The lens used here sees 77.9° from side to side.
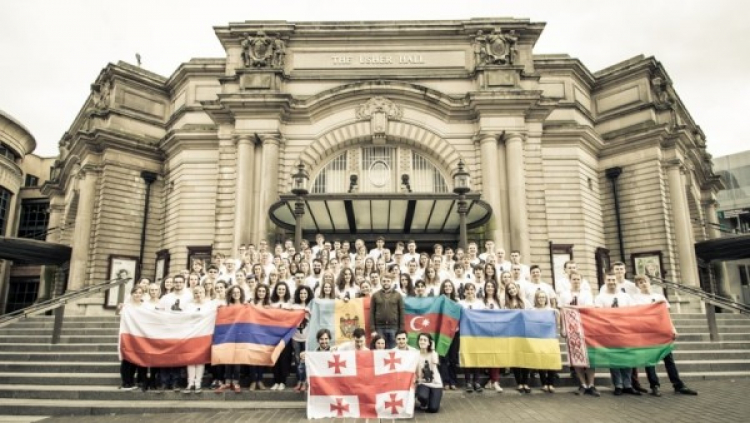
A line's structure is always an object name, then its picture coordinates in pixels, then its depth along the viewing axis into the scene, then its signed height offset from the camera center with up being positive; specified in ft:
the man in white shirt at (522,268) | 39.22 +1.62
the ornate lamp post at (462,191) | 53.93 +11.17
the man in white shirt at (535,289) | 34.83 -0.14
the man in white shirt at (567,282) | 34.88 +0.38
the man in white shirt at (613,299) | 32.22 -0.89
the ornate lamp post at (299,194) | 55.01 +11.18
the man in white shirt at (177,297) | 34.88 -0.61
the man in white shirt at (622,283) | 33.91 +0.27
